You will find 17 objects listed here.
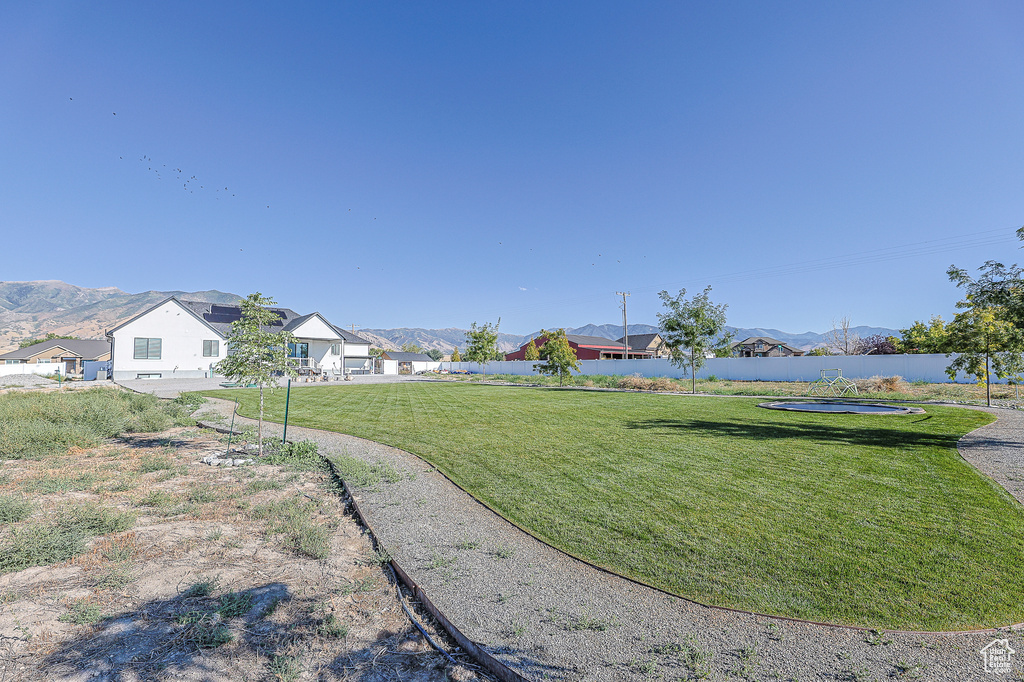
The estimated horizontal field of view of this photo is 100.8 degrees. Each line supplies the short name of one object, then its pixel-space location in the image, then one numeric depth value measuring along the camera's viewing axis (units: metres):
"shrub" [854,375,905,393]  19.17
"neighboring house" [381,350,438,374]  70.62
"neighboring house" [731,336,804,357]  50.92
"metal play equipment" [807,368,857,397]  18.87
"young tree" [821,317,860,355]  46.14
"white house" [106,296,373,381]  32.50
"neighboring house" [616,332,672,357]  59.25
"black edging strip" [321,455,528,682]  2.43
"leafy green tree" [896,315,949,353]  27.00
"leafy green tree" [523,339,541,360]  46.19
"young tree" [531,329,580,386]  29.86
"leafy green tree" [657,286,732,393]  21.11
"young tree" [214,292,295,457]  7.84
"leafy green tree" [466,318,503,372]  39.84
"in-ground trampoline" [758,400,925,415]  12.61
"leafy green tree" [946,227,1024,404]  7.71
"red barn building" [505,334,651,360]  52.22
